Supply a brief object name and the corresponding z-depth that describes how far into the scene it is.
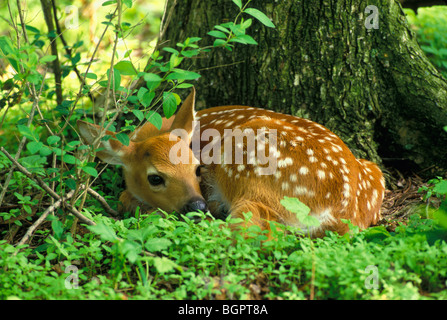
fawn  3.56
